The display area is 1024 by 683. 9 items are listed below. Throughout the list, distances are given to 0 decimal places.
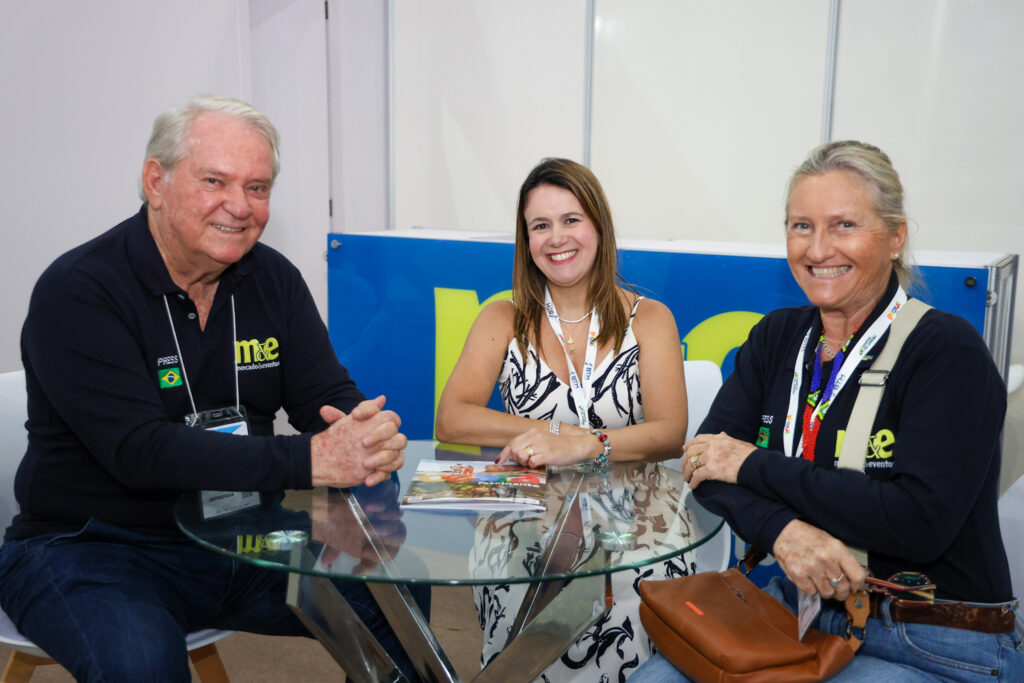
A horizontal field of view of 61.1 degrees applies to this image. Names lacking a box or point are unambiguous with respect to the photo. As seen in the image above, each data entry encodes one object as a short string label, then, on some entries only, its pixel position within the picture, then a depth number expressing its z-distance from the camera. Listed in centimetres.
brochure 181
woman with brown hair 238
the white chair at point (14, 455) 223
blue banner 328
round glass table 154
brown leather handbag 154
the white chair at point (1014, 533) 202
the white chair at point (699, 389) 274
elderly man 183
